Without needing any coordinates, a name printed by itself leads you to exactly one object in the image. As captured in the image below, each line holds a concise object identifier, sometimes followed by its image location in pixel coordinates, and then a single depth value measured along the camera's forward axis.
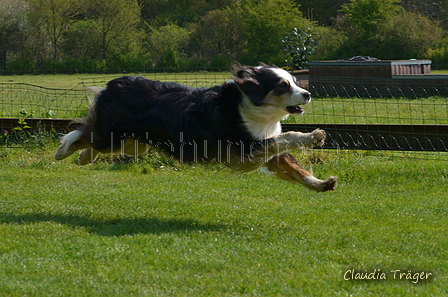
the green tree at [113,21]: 49.50
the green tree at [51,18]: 48.94
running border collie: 5.55
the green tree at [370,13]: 42.50
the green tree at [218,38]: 48.84
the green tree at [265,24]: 46.03
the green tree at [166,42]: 44.00
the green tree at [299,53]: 23.41
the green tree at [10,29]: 47.09
